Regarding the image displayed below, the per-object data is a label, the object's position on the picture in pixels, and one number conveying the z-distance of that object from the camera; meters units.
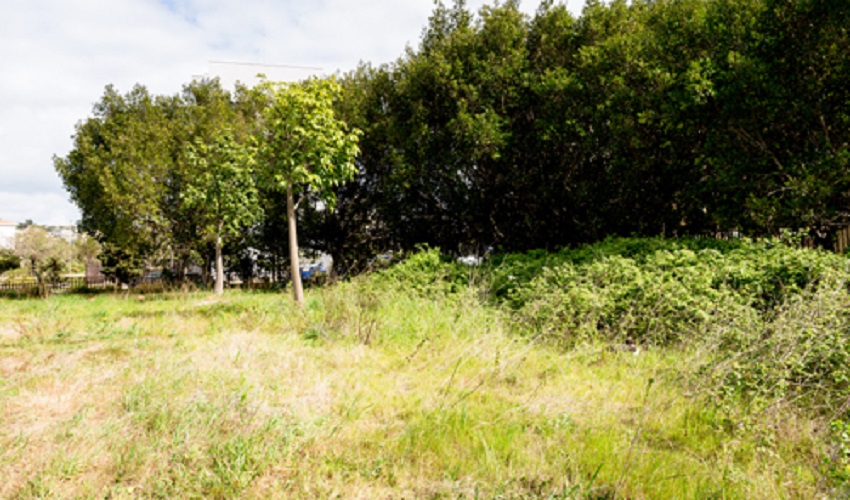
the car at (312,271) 16.70
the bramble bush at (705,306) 3.76
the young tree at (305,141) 8.62
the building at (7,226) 76.22
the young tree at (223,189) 13.46
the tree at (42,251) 20.62
